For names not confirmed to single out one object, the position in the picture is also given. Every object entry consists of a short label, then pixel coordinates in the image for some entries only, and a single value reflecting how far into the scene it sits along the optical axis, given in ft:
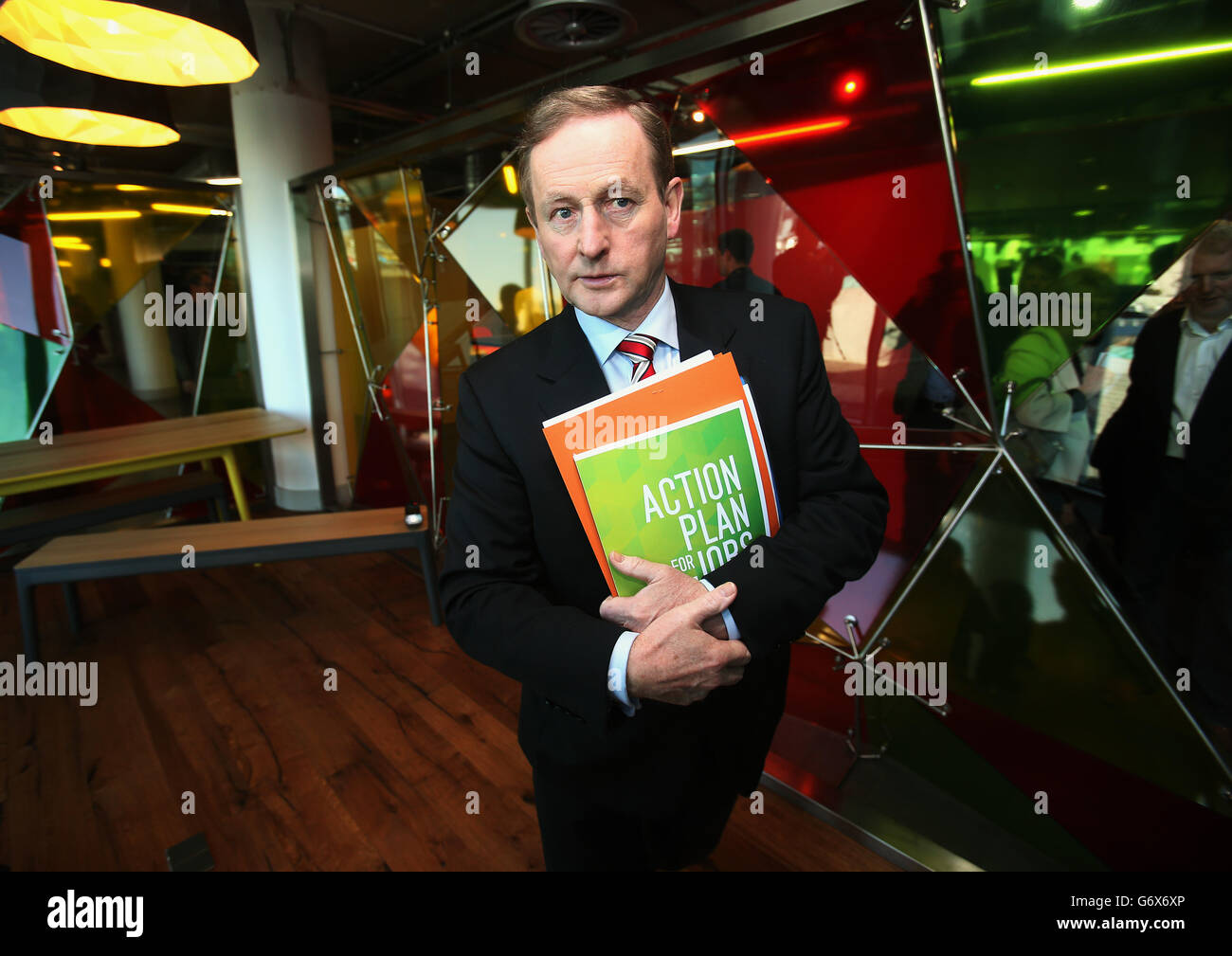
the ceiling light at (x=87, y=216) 15.89
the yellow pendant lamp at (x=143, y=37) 5.81
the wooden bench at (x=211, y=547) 10.81
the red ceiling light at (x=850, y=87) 6.51
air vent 10.03
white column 16.14
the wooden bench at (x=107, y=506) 12.77
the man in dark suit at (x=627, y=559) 3.05
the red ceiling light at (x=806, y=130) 6.78
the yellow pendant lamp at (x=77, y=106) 7.43
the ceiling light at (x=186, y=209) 17.13
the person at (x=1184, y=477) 4.97
